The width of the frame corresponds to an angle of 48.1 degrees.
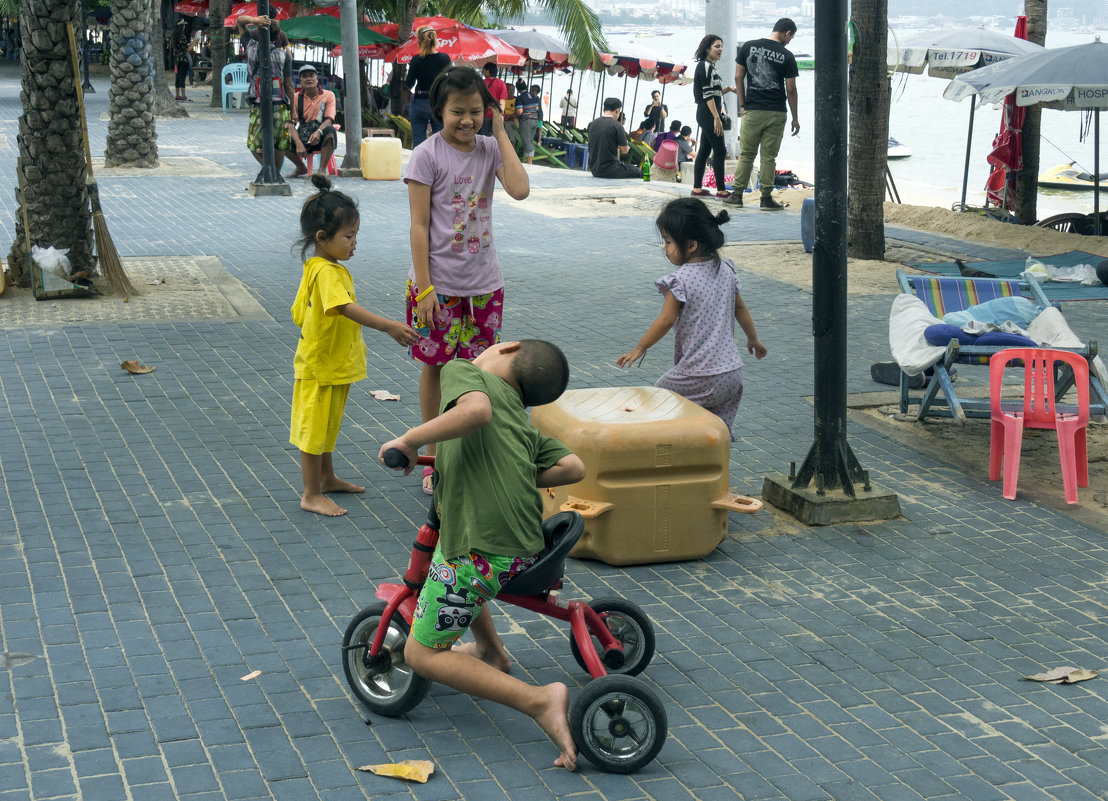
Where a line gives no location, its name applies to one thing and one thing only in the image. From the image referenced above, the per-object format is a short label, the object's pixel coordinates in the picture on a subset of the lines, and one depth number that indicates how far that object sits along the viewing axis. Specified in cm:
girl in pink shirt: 521
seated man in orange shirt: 1639
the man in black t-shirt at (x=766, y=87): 1418
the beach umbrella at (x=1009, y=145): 1546
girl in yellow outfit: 511
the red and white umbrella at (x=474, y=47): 2345
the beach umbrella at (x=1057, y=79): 1239
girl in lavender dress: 536
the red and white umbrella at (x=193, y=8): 3712
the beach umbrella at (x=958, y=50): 1634
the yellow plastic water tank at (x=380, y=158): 1695
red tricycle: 333
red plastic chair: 566
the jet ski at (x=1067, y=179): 3048
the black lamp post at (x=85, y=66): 3192
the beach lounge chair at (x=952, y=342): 621
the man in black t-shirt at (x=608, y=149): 2041
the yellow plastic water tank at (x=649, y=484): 473
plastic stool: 1738
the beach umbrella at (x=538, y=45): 2736
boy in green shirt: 337
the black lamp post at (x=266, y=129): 1459
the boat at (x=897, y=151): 4734
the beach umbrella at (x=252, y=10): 2995
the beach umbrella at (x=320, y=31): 2636
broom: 928
